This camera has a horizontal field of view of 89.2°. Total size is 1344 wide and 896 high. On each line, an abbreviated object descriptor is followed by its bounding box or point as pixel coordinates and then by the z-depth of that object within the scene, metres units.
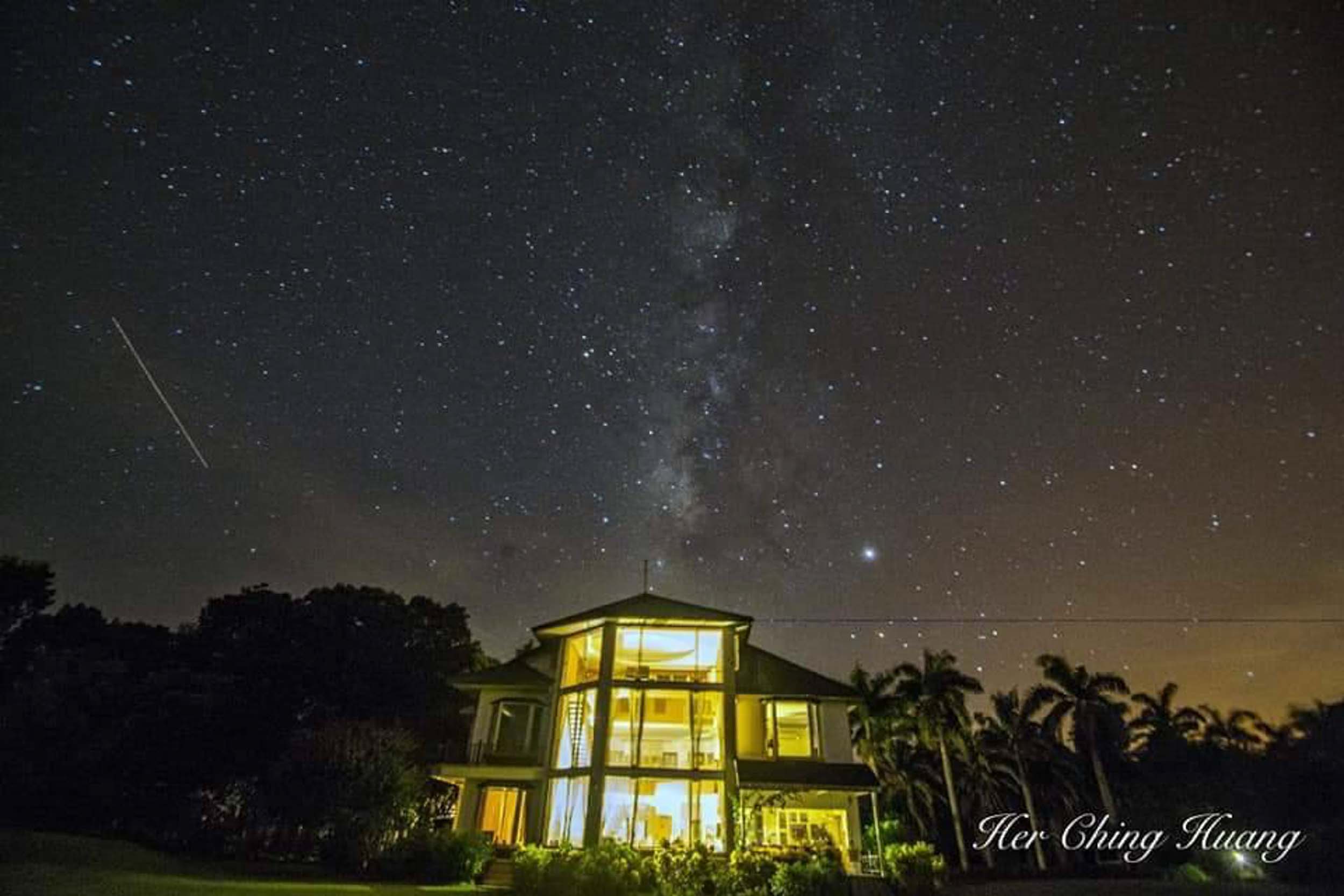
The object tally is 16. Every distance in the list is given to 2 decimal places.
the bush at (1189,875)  34.75
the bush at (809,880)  17.41
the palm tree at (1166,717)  47.78
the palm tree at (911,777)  39.78
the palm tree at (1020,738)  41.28
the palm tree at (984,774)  41.41
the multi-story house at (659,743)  24.00
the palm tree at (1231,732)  51.38
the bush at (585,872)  16.88
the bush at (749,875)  17.48
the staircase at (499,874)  21.53
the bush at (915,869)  20.59
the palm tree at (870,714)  39.03
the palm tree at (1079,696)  41.22
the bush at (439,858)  20.89
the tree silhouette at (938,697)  39.06
